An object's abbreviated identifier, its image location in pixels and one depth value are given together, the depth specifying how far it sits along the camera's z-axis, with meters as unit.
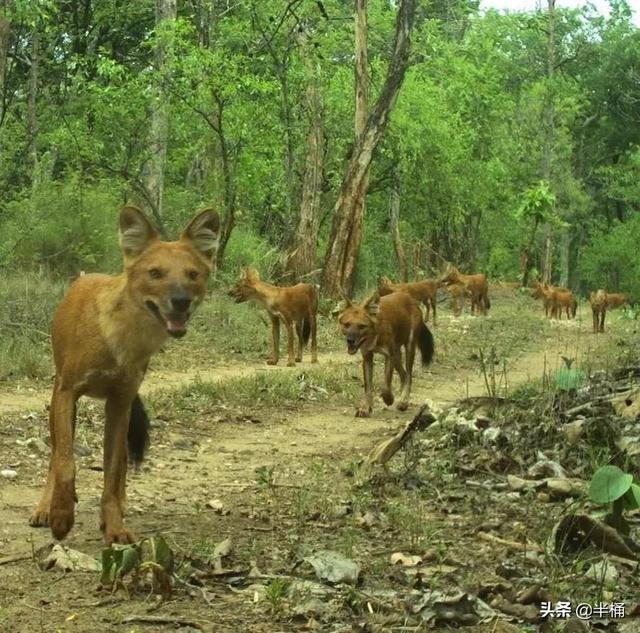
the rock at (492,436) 6.72
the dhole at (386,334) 10.46
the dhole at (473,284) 25.33
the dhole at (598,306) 21.06
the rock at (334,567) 4.31
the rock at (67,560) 4.52
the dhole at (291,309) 14.59
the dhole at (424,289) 18.75
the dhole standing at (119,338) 4.95
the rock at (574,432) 6.45
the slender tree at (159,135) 18.05
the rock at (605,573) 4.25
